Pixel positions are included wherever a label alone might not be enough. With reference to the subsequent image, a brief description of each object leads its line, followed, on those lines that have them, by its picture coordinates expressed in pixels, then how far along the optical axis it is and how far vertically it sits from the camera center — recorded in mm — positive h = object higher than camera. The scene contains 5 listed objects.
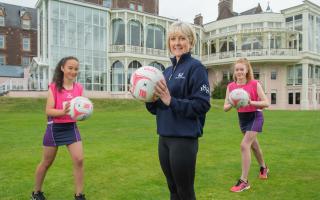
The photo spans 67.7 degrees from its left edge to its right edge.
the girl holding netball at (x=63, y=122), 3349 -349
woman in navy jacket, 2261 -118
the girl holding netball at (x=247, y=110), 4081 -224
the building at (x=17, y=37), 42004 +10910
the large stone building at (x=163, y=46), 26170 +6648
